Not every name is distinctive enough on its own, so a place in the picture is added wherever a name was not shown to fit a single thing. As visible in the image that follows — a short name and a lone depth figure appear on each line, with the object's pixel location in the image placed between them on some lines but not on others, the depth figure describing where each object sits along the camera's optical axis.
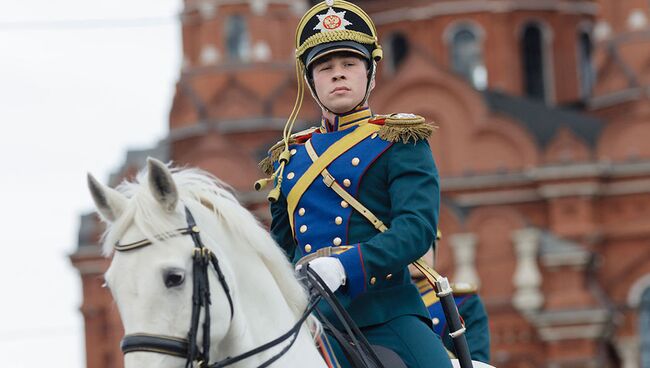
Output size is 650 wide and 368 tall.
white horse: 10.27
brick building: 70.15
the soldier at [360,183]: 11.82
